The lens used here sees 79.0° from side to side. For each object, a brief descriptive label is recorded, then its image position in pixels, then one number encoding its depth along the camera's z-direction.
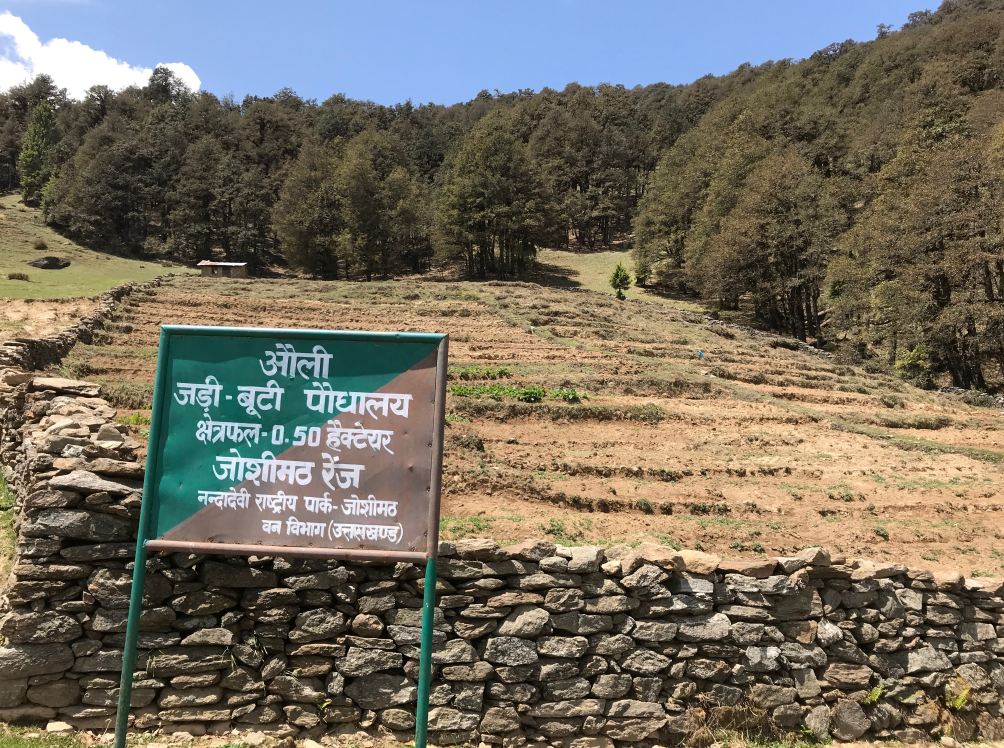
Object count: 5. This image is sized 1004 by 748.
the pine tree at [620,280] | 47.81
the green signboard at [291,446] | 3.56
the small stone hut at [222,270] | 42.53
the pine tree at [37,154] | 73.19
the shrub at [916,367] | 28.52
